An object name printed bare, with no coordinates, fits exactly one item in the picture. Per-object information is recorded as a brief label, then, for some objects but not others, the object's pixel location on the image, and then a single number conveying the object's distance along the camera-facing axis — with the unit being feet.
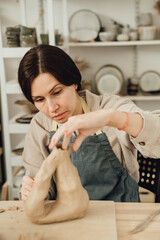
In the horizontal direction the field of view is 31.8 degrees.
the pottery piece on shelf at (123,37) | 8.75
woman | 3.28
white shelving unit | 7.22
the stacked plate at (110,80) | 9.11
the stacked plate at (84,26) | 9.07
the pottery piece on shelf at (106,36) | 8.74
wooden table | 2.69
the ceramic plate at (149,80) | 9.25
